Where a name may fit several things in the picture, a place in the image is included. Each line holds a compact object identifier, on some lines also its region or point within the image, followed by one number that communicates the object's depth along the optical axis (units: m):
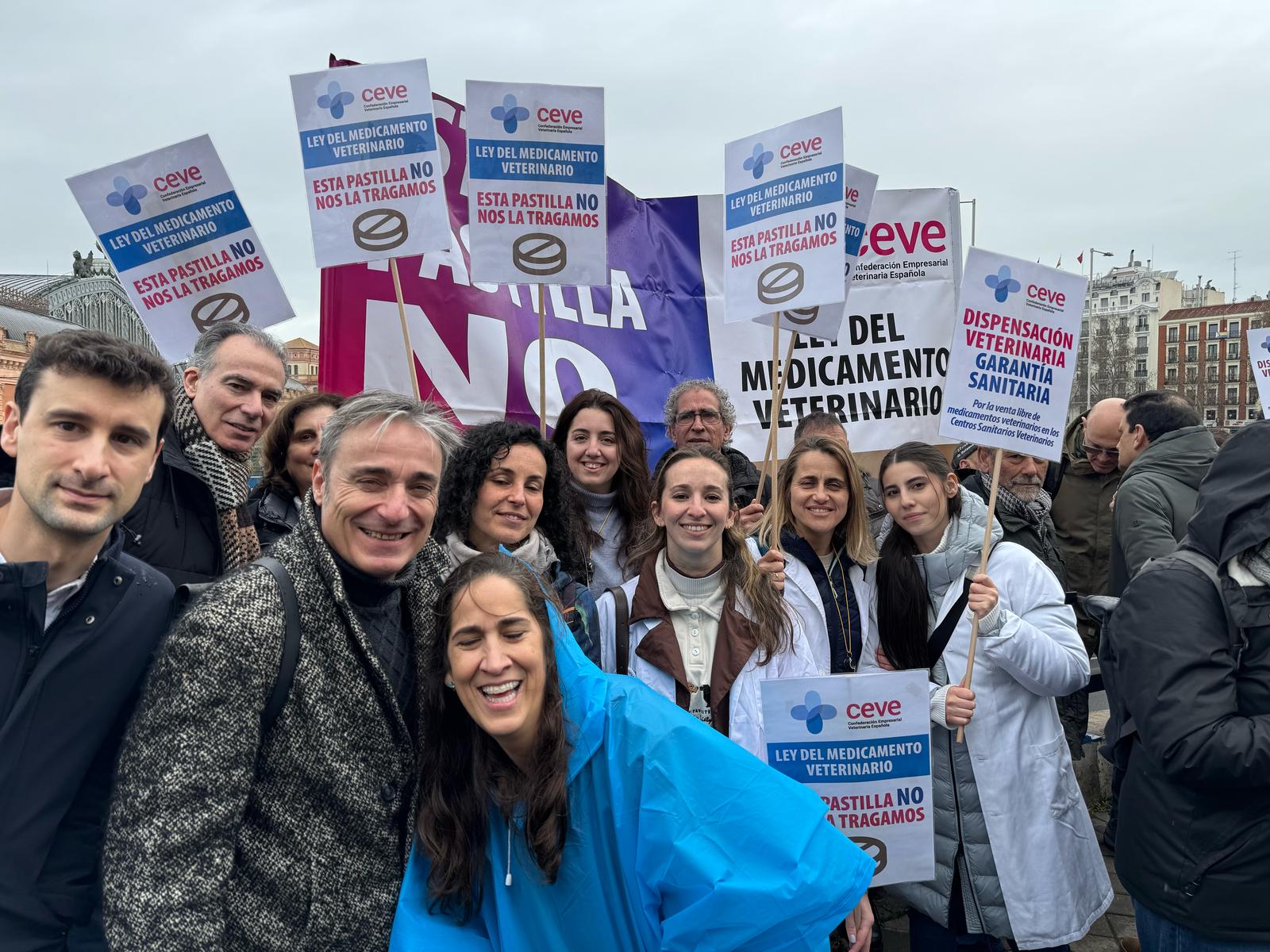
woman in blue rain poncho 1.89
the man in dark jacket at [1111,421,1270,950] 2.30
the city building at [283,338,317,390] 60.72
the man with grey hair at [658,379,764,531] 4.83
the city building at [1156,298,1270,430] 106.19
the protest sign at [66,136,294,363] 4.20
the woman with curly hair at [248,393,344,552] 3.64
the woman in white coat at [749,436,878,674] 3.56
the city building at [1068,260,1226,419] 108.81
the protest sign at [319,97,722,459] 5.33
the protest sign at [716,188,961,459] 6.38
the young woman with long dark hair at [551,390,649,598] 4.22
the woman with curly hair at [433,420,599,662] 3.18
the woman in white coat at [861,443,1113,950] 3.16
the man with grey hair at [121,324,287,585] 2.95
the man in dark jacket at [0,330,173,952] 1.89
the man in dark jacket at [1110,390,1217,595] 4.45
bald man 5.65
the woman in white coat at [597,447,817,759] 3.09
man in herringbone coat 1.78
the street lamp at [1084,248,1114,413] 99.81
